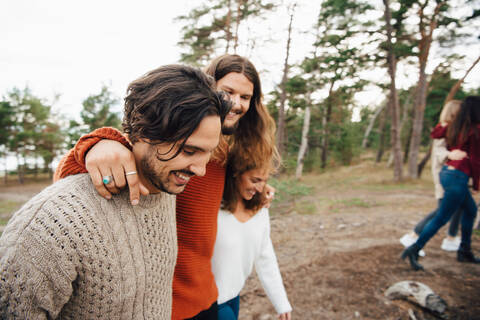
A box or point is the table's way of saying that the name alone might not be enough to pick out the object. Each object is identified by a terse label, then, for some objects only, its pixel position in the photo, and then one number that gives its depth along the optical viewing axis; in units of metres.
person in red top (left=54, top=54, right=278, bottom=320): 0.89
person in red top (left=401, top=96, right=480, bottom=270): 3.07
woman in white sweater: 1.67
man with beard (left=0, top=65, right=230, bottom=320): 0.67
